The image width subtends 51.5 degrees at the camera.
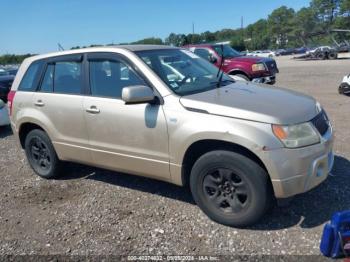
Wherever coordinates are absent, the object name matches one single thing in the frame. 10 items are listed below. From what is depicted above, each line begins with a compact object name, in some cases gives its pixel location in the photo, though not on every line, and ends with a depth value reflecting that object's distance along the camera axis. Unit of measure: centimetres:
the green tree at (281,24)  9427
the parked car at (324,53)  3662
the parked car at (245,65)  1142
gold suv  328
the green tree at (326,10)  8562
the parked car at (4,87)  1193
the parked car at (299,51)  6428
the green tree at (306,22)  8669
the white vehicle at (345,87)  1045
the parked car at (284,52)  6969
